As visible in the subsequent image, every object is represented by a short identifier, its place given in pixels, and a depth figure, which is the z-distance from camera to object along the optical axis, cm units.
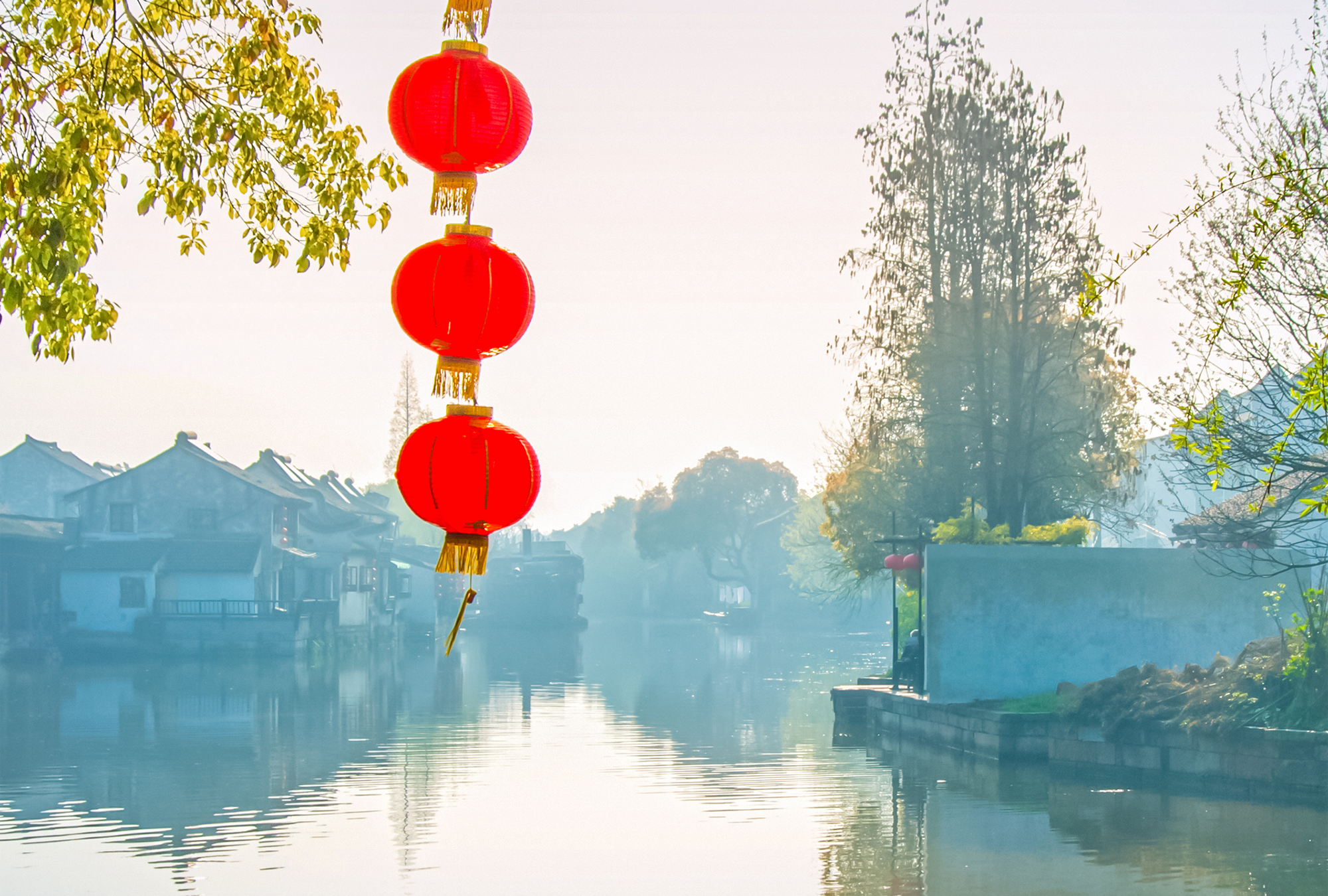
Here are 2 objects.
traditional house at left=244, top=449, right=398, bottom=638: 5794
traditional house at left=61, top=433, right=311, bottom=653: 4947
